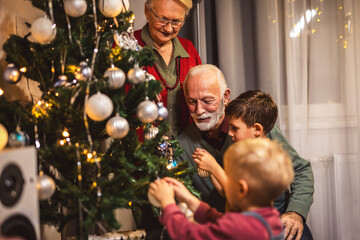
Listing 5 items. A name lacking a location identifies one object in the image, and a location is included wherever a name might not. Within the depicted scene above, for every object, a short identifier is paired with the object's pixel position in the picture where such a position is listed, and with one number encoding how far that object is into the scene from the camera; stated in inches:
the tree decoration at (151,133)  59.4
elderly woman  80.4
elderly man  76.4
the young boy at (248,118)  74.9
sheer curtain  103.0
